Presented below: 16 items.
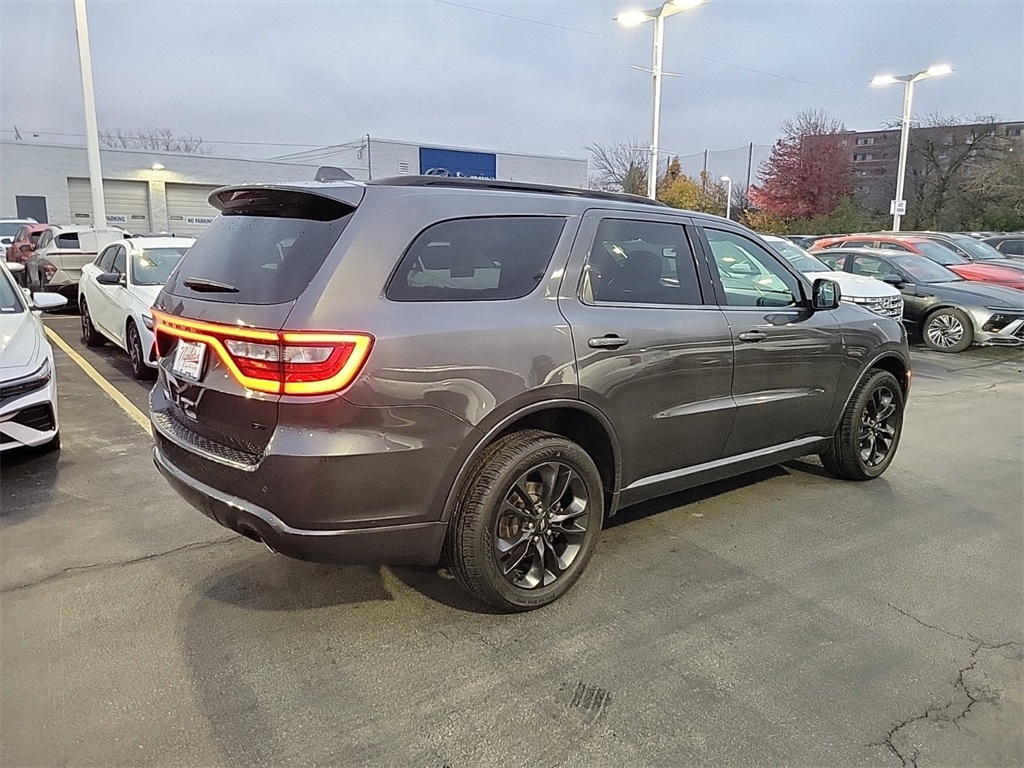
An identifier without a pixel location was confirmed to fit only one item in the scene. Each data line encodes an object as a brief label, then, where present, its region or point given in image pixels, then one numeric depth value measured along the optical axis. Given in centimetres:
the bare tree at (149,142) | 5525
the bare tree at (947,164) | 3538
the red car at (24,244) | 1636
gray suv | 265
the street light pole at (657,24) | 1559
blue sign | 3741
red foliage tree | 3709
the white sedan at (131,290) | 769
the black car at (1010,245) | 1932
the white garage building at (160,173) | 3077
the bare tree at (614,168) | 4656
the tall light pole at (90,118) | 1477
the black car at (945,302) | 1098
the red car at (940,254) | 1208
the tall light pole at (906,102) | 2208
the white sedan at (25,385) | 463
